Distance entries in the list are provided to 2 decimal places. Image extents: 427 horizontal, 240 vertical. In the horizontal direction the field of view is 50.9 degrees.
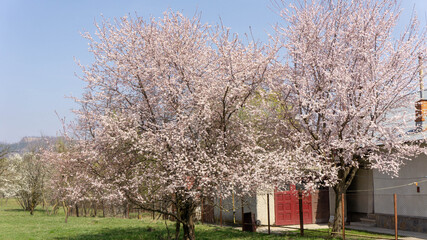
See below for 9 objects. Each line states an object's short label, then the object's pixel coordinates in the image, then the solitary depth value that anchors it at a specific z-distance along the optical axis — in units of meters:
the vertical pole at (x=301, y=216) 16.72
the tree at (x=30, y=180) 41.16
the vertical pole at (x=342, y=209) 14.56
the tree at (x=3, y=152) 38.72
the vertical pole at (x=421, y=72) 15.83
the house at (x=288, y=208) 20.94
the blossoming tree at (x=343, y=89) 14.98
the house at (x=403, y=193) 16.56
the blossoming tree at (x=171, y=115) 13.26
